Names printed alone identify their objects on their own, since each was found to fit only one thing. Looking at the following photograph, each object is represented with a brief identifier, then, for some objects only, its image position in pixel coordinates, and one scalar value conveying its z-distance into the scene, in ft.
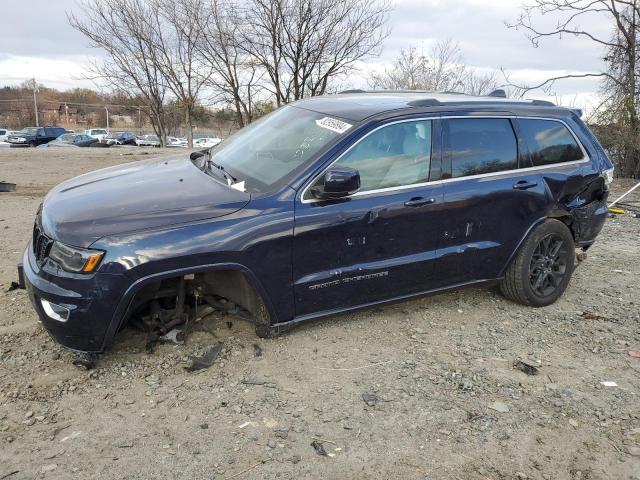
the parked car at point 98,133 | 120.31
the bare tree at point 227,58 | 56.34
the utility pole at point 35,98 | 147.56
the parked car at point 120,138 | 119.49
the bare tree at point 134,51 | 63.72
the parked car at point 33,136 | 114.78
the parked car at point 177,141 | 138.02
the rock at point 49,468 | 8.41
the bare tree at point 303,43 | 51.11
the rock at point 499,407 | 10.43
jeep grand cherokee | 10.24
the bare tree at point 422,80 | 71.72
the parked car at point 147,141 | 136.15
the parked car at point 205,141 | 141.38
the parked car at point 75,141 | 108.08
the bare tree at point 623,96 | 42.96
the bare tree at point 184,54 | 59.81
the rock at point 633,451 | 9.32
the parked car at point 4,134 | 119.76
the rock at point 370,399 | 10.50
